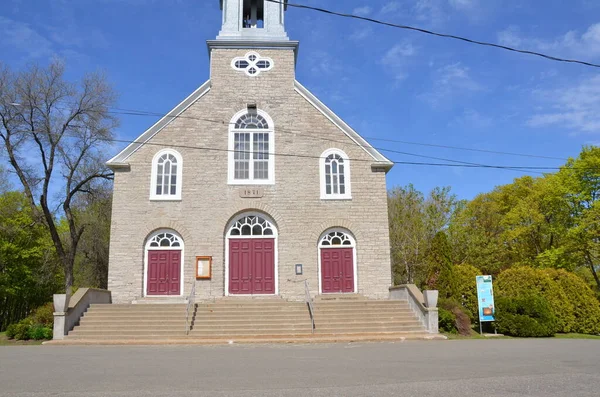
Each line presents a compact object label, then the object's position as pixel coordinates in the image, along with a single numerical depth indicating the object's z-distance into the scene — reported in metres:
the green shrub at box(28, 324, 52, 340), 17.16
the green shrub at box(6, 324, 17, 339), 17.48
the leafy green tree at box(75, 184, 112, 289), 28.06
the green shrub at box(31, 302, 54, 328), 18.42
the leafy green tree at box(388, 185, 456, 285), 32.72
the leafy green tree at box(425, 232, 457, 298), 22.00
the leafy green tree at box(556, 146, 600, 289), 30.73
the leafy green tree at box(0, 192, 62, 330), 32.22
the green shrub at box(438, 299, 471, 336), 18.25
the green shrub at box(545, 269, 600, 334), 19.73
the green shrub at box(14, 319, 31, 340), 17.27
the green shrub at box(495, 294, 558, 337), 17.77
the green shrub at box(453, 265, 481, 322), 21.16
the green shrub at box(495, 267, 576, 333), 19.61
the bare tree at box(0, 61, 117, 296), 24.44
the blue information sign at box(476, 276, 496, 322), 18.27
